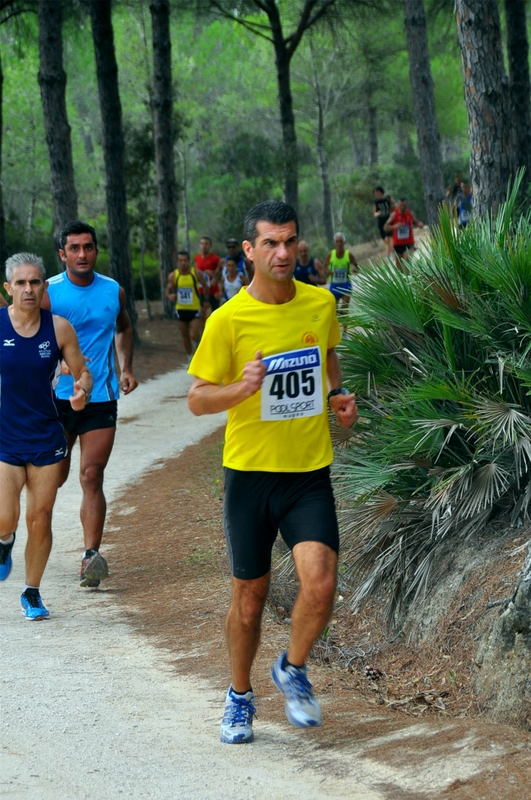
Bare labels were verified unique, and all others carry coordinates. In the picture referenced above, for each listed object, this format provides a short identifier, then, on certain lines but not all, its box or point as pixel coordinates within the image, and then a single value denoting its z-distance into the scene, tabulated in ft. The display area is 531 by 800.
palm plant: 39.09
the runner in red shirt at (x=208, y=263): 145.48
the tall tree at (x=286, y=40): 186.09
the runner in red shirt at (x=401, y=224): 147.54
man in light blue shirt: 46.47
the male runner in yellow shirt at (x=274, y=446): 27.17
